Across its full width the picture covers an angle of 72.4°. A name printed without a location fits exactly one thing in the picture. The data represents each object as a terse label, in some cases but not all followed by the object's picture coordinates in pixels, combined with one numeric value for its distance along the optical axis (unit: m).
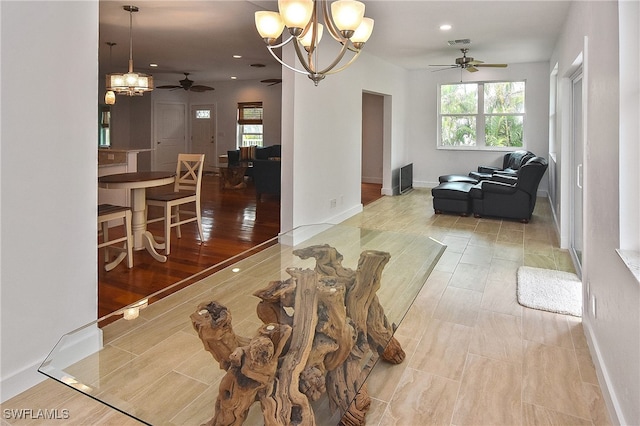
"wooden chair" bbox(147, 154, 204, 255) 4.36
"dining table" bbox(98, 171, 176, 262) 3.92
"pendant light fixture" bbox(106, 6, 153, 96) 5.58
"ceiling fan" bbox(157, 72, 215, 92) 8.36
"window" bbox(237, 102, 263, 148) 11.57
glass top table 1.45
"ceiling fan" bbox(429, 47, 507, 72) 6.66
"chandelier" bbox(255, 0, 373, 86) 2.24
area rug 3.15
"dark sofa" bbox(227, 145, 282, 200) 7.24
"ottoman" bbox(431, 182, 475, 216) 6.45
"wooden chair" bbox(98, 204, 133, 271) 3.68
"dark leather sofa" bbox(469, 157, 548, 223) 5.85
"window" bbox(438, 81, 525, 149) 8.47
